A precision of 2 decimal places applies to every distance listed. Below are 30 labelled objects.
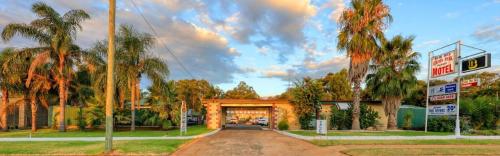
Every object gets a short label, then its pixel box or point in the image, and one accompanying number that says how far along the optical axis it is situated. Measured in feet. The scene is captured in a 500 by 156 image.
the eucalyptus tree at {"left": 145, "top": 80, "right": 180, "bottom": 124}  104.63
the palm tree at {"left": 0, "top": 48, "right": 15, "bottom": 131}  99.20
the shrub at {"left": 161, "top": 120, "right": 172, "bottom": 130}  105.60
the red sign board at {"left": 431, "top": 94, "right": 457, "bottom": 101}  87.41
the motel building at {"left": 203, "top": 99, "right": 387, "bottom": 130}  122.21
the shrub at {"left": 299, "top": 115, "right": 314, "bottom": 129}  115.81
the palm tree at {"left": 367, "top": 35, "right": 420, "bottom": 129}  112.68
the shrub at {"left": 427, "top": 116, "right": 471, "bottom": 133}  102.16
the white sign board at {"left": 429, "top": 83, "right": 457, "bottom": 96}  86.91
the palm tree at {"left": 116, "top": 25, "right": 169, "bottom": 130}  99.96
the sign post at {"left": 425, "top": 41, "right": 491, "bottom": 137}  77.10
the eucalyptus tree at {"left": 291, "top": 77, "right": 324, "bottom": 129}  111.45
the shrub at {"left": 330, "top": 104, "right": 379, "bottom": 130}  113.91
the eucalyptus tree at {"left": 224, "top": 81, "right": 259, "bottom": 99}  298.88
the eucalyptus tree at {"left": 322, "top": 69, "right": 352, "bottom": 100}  224.33
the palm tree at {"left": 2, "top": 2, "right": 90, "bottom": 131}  95.76
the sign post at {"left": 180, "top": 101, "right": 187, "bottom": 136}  82.17
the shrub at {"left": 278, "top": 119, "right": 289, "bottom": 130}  118.32
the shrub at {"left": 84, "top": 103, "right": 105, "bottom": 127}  104.17
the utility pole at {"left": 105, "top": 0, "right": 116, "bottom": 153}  48.75
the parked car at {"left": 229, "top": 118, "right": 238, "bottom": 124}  238.27
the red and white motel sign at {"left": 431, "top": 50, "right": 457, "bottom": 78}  84.23
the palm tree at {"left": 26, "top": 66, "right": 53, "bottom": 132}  101.65
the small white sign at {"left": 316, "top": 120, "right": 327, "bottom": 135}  76.01
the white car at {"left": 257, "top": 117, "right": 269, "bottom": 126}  180.86
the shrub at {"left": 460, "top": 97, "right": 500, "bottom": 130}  109.60
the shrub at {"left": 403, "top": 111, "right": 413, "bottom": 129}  118.52
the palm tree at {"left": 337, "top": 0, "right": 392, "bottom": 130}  105.19
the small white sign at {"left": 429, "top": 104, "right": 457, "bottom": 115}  85.40
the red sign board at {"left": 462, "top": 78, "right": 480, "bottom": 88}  80.94
